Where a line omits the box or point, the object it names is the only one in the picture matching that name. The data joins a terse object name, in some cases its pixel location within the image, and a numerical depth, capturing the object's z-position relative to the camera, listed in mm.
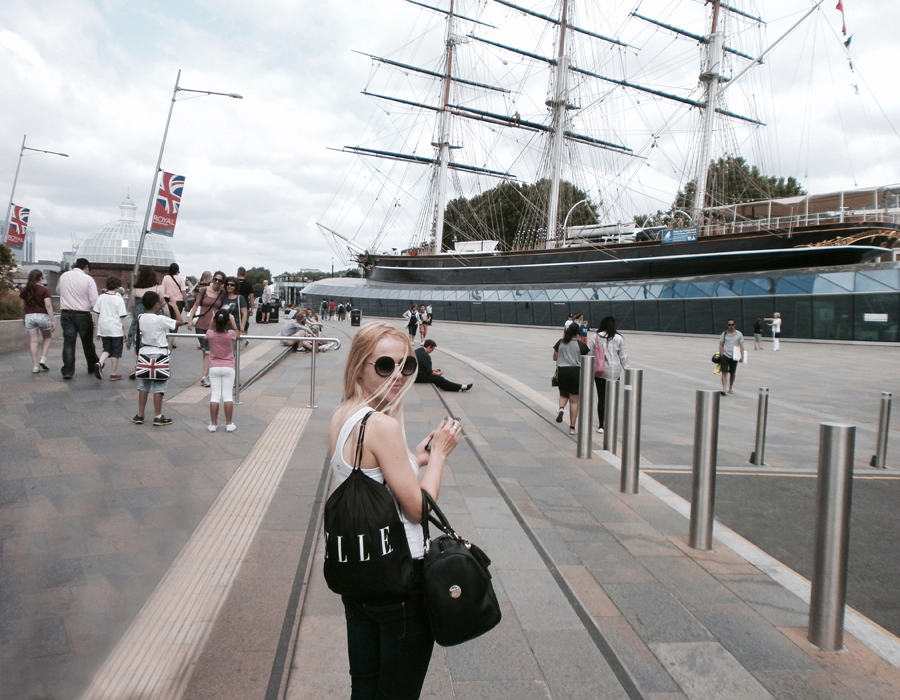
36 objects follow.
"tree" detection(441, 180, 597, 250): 65938
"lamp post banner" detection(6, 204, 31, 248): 26875
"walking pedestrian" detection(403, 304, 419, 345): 25834
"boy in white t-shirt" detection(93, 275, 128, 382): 9078
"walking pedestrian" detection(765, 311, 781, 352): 25052
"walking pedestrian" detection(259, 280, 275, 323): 26897
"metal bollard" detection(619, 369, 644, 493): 5863
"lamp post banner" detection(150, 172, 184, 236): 18016
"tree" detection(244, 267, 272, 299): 148425
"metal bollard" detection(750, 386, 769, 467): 7555
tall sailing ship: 35500
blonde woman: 1894
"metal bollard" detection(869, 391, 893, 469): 7664
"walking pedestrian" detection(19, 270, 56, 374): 9734
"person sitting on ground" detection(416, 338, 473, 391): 10984
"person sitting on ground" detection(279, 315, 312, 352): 15347
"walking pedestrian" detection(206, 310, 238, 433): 7059
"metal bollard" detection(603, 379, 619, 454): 7664
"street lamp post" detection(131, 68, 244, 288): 19422
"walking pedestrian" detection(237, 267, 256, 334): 10774
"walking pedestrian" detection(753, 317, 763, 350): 25262
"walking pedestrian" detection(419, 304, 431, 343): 21334
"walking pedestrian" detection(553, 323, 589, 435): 8641
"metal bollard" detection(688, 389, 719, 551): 4504
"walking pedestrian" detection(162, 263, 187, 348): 10812
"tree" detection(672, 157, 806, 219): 56156
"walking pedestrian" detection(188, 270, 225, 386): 9477
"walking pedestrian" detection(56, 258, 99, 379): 9305
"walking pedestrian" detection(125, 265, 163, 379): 8828
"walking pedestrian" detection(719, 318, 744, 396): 13164
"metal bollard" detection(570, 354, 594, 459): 7195
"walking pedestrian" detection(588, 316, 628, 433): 8445
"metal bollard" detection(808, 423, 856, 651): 3207
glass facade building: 29422
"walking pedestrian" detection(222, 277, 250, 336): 9055
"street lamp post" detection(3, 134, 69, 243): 30094
